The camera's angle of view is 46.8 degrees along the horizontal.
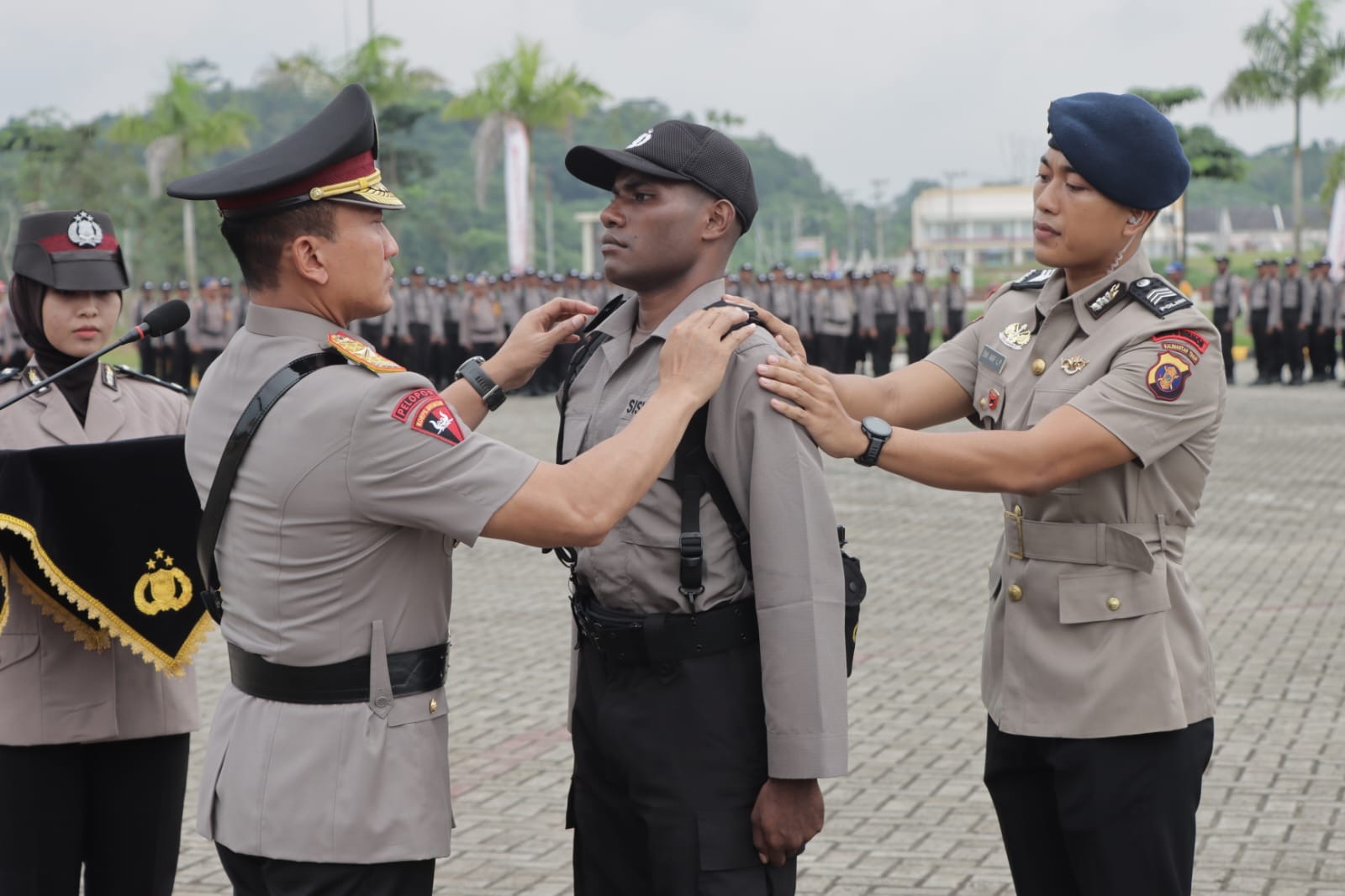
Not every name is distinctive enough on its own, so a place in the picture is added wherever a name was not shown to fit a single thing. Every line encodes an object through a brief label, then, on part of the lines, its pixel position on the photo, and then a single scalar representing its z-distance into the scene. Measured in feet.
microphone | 10.15
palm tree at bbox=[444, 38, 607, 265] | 115.55
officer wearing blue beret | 9.20
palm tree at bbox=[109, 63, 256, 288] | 118.21
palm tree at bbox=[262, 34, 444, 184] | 114.62
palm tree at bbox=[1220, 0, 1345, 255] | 106.32
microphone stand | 10.03
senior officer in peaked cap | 8.01
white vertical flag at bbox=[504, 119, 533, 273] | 108.37
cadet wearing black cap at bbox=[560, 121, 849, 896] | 8.64
